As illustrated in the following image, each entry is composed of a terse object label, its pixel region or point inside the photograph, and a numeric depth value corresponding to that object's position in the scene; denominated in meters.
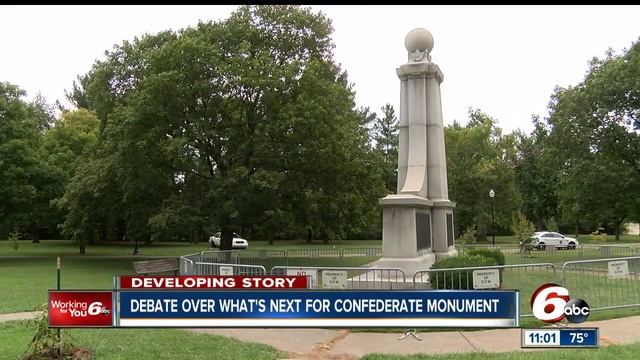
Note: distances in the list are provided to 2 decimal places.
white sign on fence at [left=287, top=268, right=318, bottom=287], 11.18
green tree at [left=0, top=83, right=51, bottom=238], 29.81
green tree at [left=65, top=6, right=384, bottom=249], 23.91
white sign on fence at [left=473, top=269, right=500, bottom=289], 10.24
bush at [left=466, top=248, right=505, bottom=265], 16.44
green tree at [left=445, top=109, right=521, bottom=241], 52.84
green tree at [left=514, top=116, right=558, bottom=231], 65.81
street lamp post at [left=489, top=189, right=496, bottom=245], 49.39
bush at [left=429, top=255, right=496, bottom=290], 11.40
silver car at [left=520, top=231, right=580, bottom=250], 37.97
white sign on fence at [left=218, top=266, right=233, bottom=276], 12.29
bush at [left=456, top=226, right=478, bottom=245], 33.59
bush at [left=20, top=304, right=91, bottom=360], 7.16
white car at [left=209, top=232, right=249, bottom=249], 47.20
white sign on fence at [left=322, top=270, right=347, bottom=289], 10.38
